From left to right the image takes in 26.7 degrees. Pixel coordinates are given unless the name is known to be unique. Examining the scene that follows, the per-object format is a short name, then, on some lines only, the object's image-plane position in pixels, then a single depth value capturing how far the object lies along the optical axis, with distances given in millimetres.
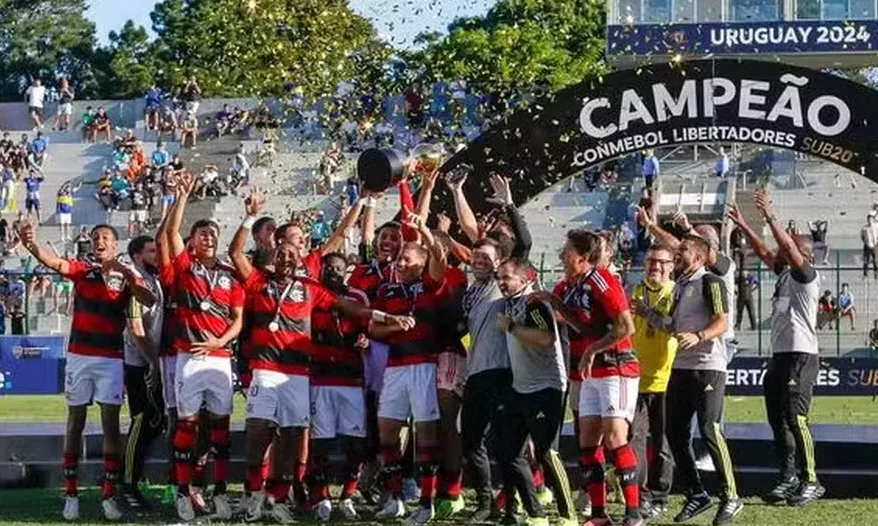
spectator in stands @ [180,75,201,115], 51062
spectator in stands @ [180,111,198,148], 49844
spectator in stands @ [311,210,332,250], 30598
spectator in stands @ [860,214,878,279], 32625
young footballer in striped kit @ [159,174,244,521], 12711
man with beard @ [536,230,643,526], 11821
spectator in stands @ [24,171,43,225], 46062
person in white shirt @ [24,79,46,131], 54281
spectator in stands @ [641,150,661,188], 38844
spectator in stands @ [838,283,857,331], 29469
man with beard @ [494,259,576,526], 11859
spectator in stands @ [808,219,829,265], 33031
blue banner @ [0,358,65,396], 29297
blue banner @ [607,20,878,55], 45375
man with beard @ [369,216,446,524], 12727
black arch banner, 14133
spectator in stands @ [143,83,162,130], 51156
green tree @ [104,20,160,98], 84438
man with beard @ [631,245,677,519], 12867
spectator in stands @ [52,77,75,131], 53938
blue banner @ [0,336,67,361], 29328
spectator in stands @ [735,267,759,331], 28516
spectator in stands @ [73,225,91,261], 27509
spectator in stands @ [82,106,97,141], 51938
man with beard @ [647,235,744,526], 12703
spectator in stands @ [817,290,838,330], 29062
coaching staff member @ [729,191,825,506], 13578
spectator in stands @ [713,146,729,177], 41459
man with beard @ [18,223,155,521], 13000
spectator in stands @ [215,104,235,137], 49156
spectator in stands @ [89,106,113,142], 51562
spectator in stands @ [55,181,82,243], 44250
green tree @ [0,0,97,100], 91688
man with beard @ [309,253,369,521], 13062
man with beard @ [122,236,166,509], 13180
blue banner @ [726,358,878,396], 26328
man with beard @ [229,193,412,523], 12672
